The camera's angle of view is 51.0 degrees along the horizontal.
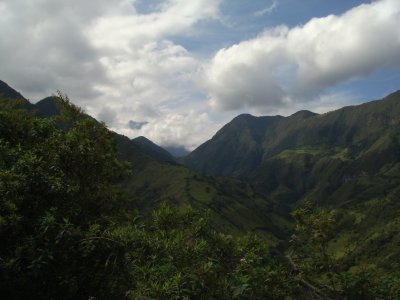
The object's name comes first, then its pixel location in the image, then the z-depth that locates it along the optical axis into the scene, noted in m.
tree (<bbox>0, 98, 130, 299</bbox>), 12.81
